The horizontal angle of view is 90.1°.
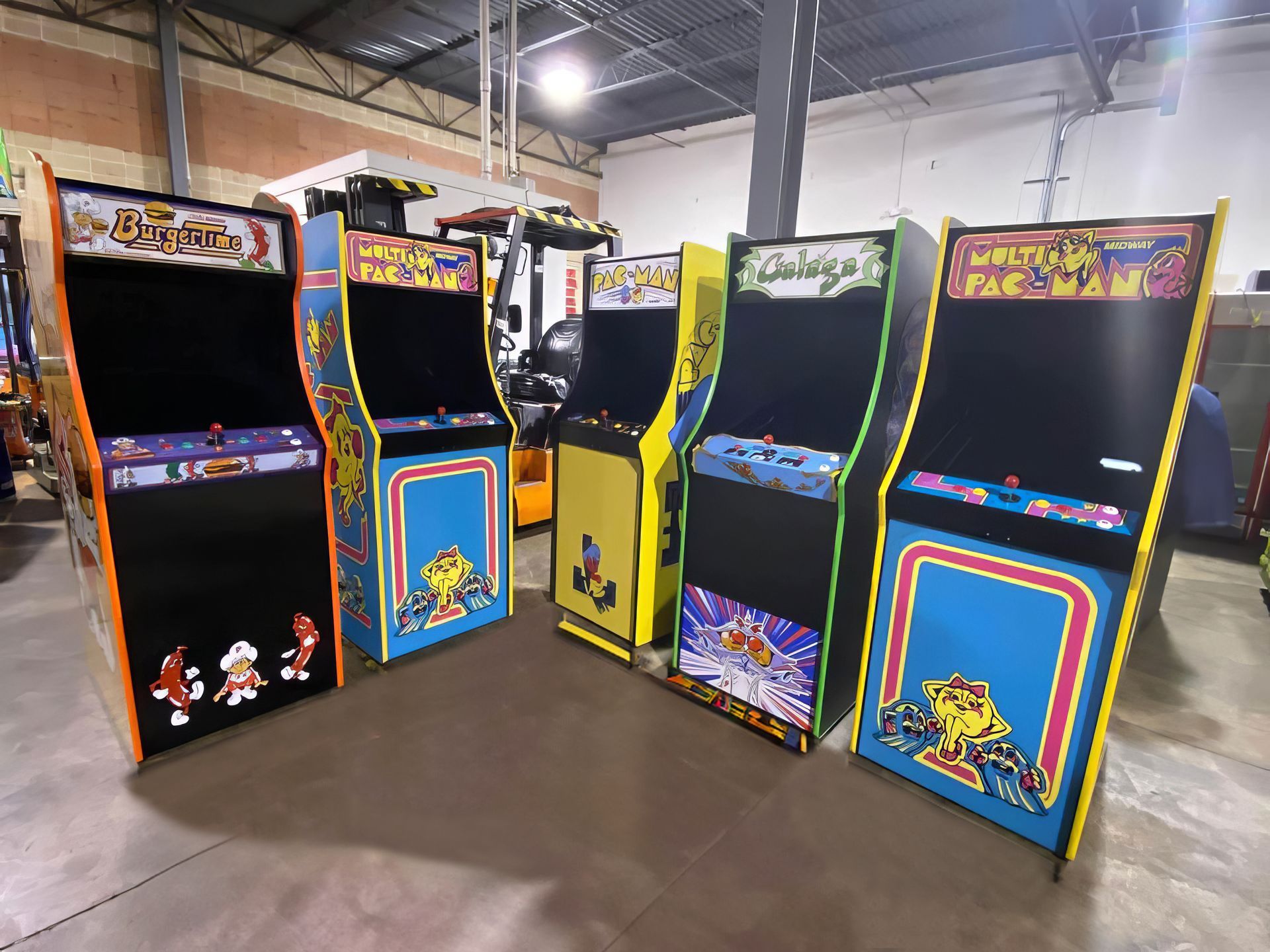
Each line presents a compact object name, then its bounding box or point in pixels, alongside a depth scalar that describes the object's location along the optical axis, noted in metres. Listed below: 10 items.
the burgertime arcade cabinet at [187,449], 1.91
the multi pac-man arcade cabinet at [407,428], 2.51
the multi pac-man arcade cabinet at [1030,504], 1.65
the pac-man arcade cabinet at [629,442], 2.71
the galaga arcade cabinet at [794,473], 2.14
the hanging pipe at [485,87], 5.64
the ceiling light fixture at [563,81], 6.27
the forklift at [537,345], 4.11
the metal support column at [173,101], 6.98
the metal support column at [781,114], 3.36
